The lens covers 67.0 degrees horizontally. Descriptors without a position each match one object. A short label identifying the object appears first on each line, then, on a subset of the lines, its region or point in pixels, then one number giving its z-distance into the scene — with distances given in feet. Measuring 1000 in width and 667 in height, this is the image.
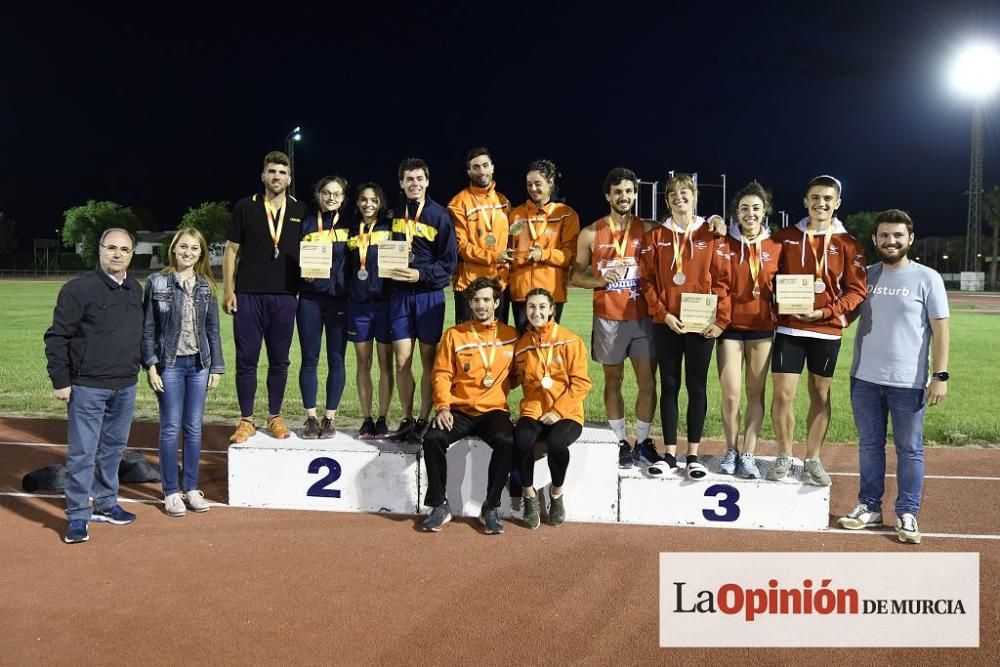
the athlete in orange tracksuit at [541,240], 17.39
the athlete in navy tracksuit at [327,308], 17.74
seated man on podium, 15.56
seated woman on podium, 15.64
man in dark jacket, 14.33
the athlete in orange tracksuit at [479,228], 17.69
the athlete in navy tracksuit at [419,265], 17.42
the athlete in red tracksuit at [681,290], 16.14
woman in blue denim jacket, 15.71
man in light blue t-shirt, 14.44
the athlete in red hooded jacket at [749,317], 15.89
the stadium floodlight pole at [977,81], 114.52
